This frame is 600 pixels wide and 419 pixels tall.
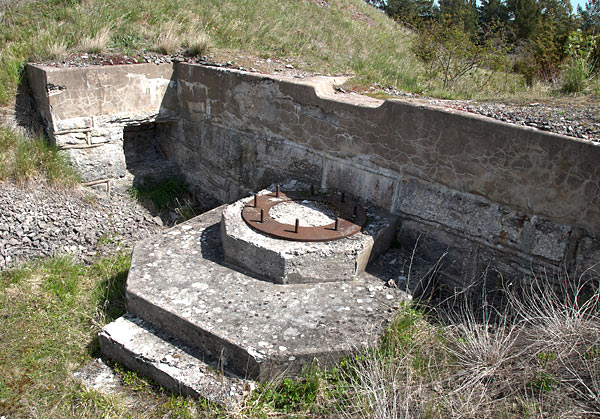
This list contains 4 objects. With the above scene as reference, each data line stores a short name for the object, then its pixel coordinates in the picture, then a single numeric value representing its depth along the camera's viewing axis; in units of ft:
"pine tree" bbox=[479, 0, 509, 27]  86.52
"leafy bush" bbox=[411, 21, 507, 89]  28.78
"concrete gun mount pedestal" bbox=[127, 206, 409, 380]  11.63
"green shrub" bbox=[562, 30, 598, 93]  21.43
